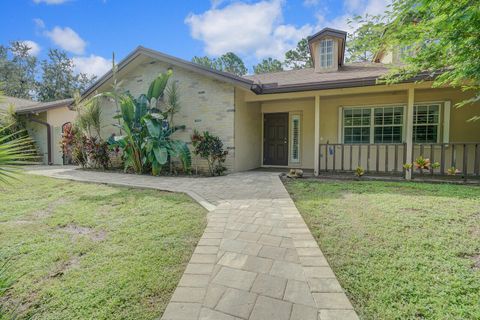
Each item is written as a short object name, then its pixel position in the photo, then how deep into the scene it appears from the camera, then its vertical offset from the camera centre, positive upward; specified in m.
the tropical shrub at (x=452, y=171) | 6.75 -0.58
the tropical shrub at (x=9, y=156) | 1.61 -0.05
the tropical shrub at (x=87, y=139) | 9.95 +0.38
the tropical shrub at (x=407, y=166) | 7.02 -0.46
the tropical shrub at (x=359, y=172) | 7.23 -0.66
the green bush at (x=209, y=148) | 8.06 +0.03
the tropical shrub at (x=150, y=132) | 8.14 +0.56
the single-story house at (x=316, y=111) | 7.82 +1.38
